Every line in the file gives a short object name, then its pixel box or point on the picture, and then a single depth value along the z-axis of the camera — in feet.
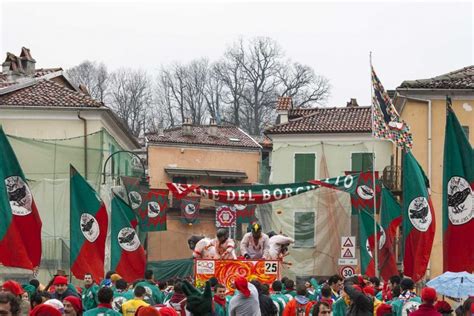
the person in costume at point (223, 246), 85.30
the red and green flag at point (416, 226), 62.39
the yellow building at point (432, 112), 148.87
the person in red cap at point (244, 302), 53.57
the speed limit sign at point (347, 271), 100.42
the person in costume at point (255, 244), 87.61
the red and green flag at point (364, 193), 103.14
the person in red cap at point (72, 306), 45.75
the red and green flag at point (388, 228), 84.69
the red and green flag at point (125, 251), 83.51
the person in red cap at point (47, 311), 32.40
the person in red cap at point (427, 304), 45.09
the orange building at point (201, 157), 220.64
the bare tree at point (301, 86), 273.95
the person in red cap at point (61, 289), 56.24
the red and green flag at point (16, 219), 65.62
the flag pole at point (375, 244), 86.07
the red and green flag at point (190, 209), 149.89
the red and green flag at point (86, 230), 77.05
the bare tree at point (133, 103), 318.24
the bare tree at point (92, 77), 324.39
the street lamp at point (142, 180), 119.03
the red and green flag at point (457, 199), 53.31
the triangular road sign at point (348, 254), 103.82
